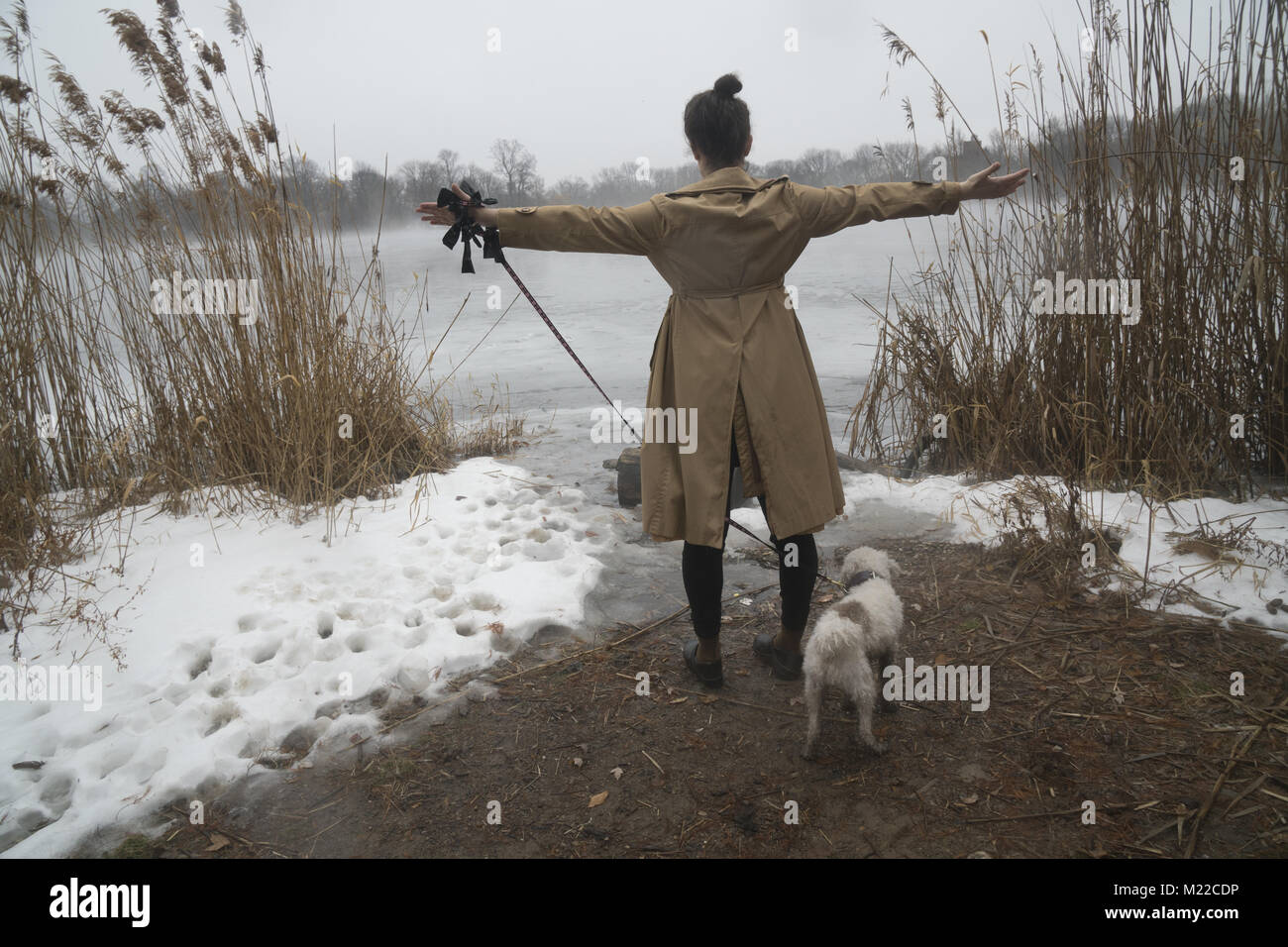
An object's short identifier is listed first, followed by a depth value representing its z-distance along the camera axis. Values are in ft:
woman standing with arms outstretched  6.22
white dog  6.06
